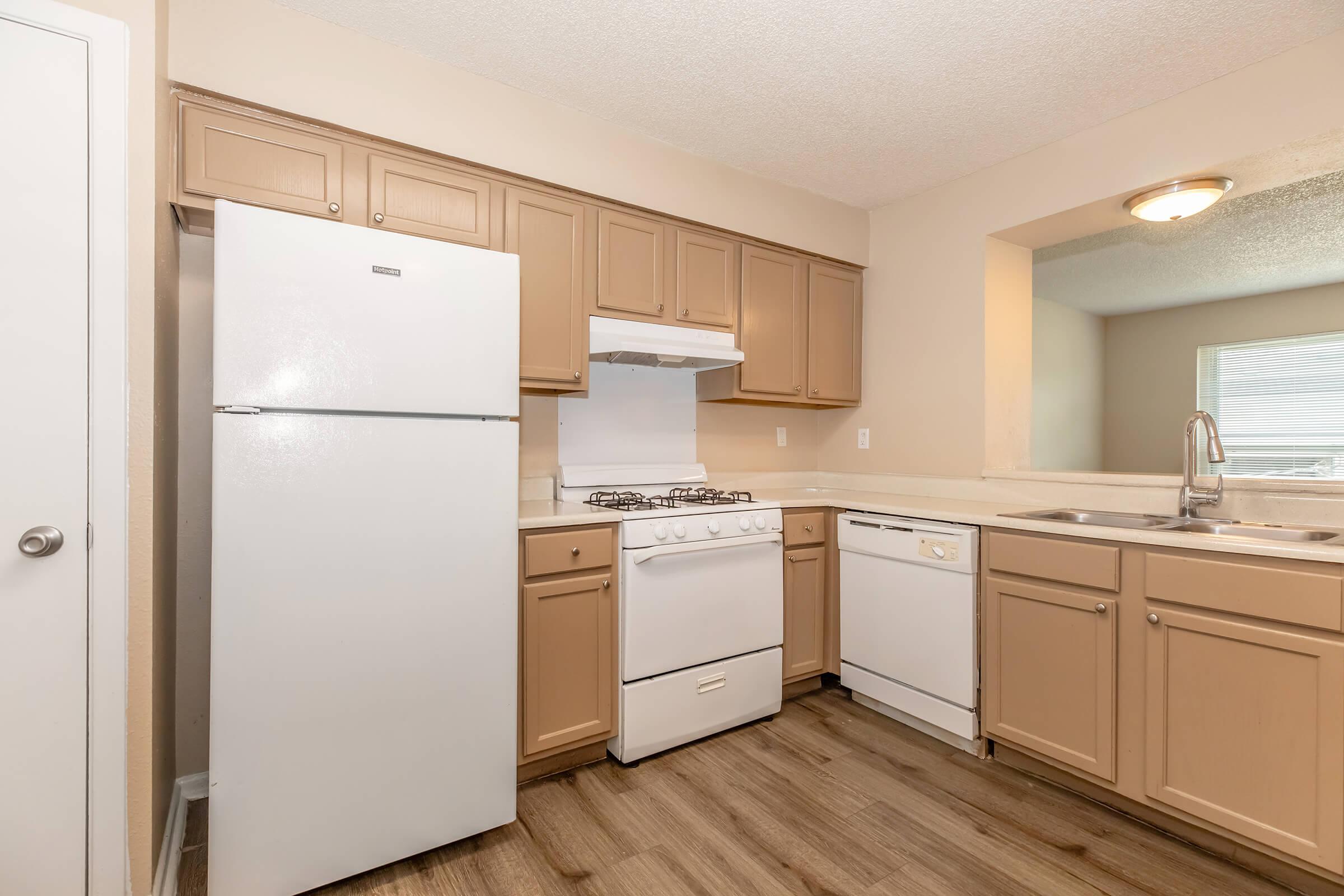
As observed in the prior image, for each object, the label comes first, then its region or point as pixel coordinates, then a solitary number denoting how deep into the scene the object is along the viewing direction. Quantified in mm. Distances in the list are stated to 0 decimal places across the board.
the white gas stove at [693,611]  2262
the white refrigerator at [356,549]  1516
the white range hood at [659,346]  2525
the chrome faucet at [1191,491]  2166
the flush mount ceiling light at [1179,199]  2279
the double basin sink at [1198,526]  1921
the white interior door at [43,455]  1281
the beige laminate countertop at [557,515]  2090
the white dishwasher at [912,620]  2352
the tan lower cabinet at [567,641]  2090
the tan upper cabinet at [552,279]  2348
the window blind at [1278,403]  5047
